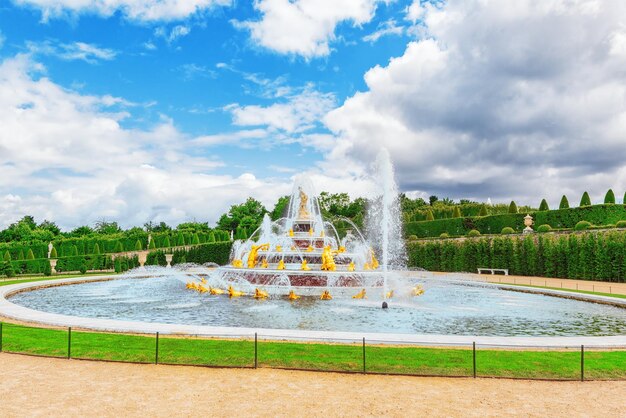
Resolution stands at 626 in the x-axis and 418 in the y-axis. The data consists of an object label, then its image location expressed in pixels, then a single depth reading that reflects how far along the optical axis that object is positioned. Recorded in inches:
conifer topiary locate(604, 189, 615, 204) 1759.4
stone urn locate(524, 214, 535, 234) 1843.0
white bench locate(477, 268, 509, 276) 1706.4
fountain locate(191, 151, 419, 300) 1003.3
